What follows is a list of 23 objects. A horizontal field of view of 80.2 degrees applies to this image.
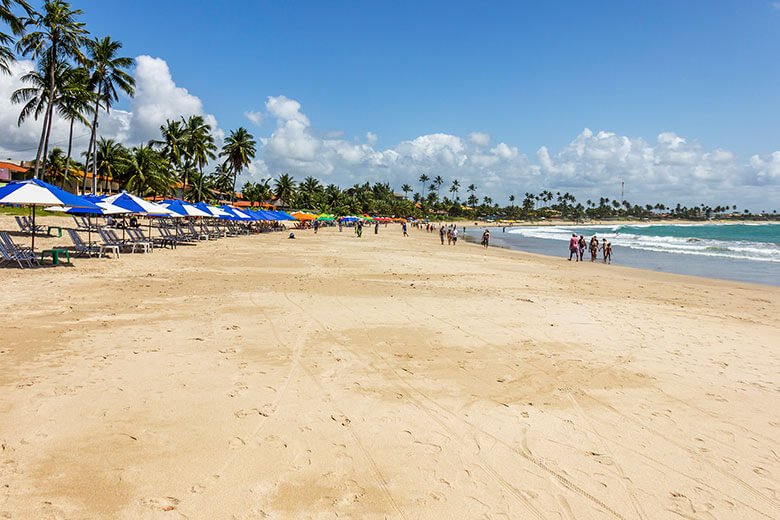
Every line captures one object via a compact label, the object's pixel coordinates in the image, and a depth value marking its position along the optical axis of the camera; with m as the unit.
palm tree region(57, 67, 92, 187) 32.91
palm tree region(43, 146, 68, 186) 53.50
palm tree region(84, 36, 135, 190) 34.53
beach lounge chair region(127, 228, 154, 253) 18.24
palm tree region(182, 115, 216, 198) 51.16
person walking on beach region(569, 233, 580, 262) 25.62
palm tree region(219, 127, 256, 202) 58.94
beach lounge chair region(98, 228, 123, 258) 15.93
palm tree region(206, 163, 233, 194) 76.28
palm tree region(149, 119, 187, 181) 49.88
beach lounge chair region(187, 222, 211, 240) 27.37
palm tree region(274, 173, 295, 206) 80.62
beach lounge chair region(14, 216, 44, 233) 20.24
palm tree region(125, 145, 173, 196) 41.78
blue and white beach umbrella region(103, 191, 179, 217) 17.03
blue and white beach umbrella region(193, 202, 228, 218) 26.83
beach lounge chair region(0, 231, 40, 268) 12.26
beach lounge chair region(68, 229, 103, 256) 15.12
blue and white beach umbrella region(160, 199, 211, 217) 21.62
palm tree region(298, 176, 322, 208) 93.88
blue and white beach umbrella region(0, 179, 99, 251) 11.59
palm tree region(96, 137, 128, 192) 46.09
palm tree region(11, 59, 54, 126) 29.30
